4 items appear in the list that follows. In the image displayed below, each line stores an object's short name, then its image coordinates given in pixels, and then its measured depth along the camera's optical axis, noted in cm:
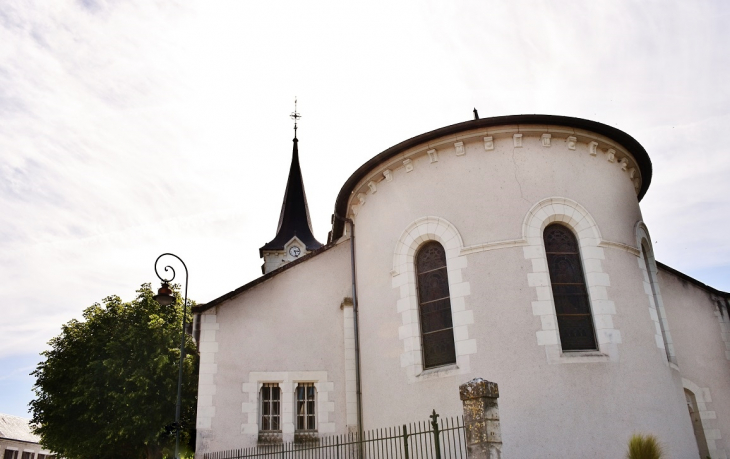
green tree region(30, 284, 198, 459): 2344
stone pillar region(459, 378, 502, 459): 750
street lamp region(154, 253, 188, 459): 1315
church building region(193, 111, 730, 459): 1012
